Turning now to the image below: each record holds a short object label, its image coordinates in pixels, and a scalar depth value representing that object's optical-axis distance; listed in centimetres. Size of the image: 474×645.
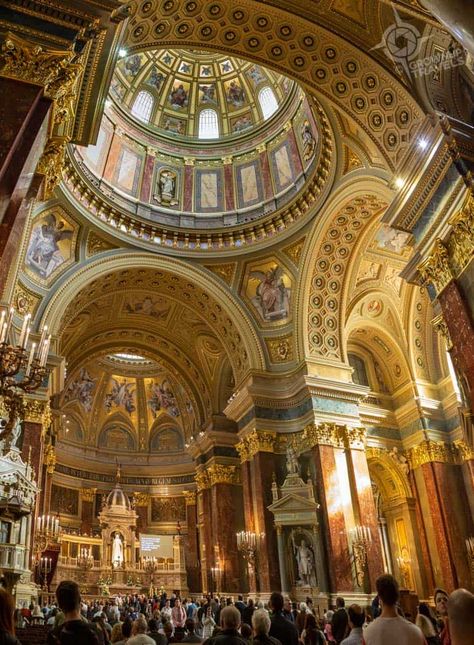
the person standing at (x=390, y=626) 292
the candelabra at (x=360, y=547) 1491
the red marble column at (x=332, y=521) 1474
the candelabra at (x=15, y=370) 670
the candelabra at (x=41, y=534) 1631
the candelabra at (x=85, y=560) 2281
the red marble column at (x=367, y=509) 1529
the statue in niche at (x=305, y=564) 1531
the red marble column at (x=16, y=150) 625
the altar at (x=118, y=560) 2275
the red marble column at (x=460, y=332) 867
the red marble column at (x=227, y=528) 1867
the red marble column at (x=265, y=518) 1579
